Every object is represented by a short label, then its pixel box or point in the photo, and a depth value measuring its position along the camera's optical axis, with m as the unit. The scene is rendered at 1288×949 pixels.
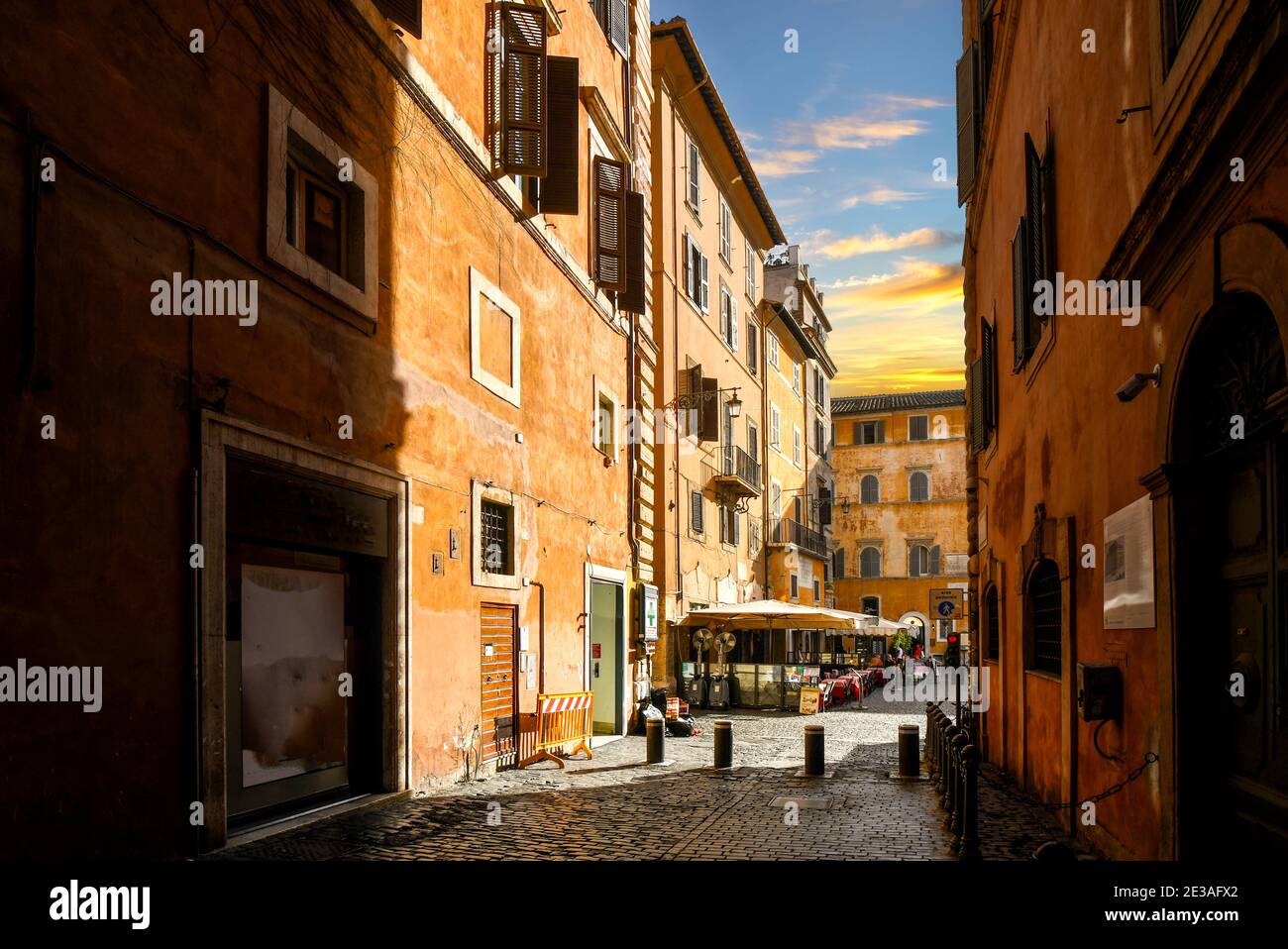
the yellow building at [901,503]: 58.41
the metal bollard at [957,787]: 9.39
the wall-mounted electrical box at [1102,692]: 7.66
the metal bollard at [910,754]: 13.64
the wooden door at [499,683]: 13.52
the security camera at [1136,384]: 6.54
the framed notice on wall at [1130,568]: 6.84
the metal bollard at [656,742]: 15.20
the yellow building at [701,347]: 24.45
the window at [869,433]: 61.22
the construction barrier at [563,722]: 14.87
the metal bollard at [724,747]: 14.41
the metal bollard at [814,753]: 14.12
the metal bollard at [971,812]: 8.23
